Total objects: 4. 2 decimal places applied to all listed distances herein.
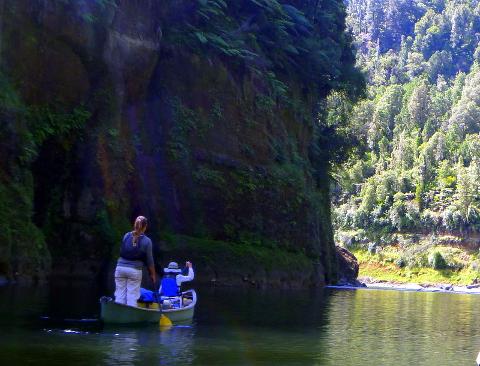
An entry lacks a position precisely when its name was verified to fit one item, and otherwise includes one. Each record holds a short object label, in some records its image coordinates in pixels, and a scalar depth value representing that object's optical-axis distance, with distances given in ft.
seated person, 55.36
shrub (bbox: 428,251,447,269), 292.61
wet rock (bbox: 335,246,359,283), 162.60
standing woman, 48.55
